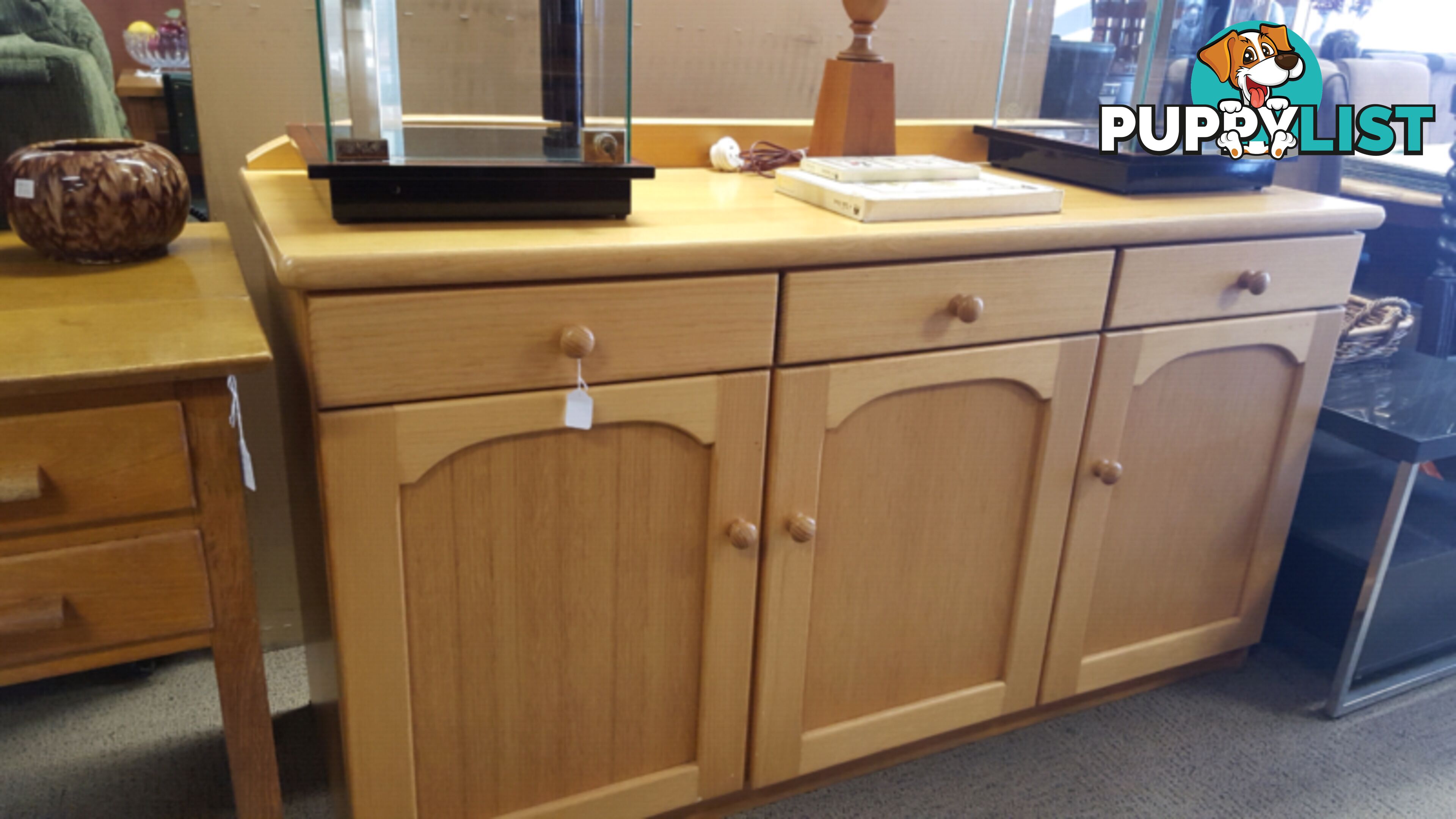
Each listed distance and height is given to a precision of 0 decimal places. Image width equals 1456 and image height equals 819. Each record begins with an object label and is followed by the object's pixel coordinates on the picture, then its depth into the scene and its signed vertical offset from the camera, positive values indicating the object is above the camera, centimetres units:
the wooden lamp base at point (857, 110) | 135 -5
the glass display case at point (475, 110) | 97 -6
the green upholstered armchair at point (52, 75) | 117 -6
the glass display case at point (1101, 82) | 136 +0
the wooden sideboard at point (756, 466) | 94 -42
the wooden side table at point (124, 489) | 80 -36
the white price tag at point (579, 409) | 97 -32
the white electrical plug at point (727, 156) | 140 -12
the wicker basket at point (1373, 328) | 167 -37
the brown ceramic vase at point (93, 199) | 98 -16
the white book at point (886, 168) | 121 -11
